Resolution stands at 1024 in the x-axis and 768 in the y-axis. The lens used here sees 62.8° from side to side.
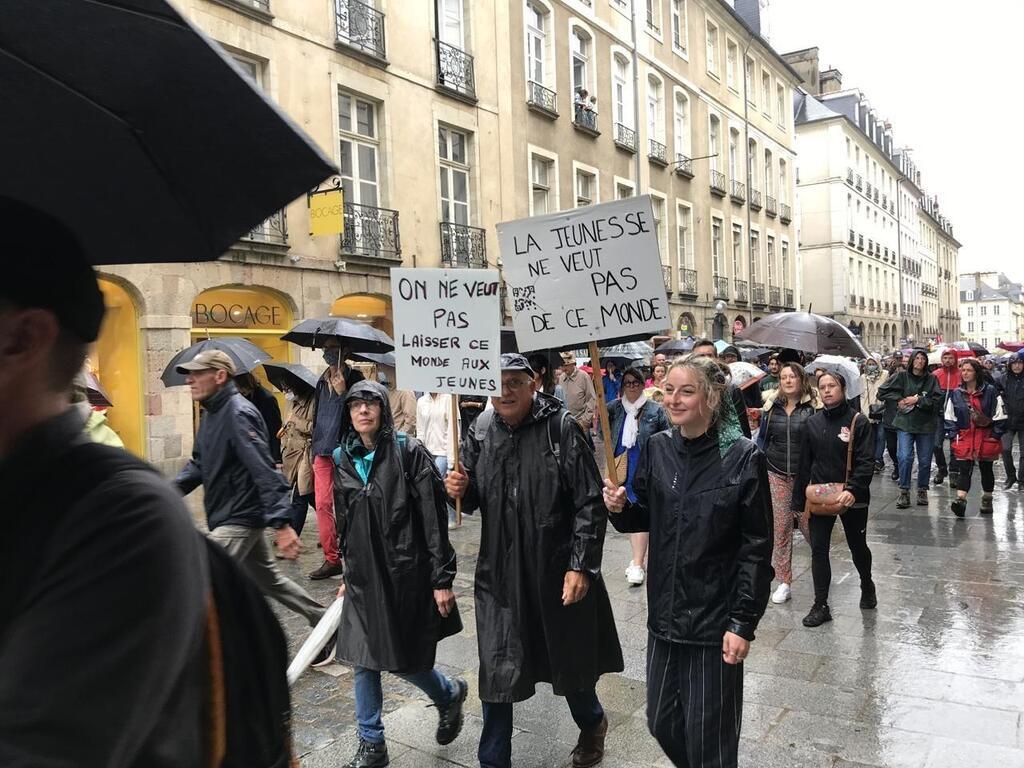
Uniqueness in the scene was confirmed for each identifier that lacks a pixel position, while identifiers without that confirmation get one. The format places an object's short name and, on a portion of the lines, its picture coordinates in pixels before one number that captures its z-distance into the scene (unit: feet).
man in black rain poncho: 11.55
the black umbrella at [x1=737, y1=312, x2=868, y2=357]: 32.22
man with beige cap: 15.76
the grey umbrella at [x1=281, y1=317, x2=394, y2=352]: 26.35
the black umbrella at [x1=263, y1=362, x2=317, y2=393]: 26.27
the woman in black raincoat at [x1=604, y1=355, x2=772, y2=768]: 9.86
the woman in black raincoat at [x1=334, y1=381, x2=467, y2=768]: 12.43
